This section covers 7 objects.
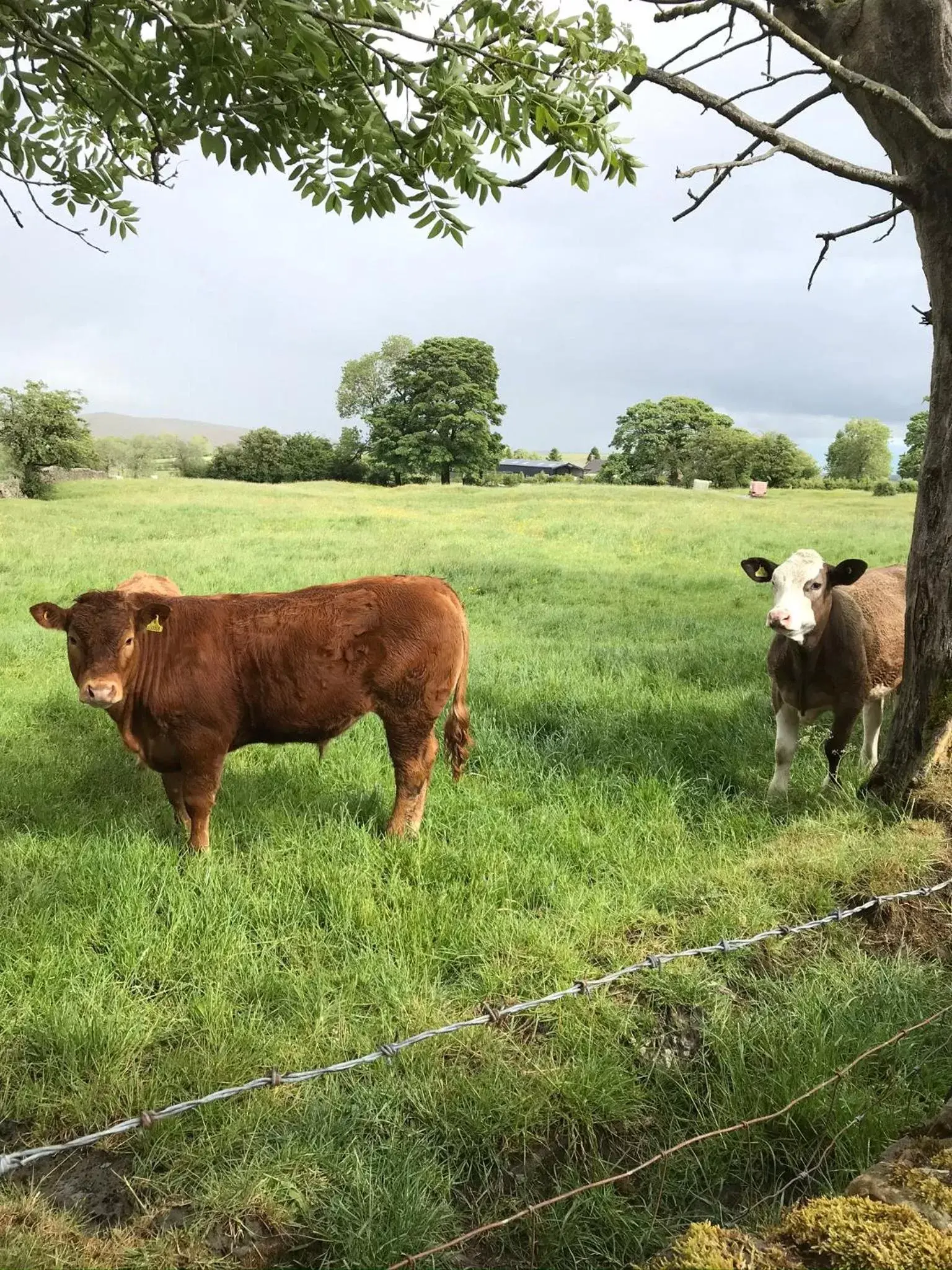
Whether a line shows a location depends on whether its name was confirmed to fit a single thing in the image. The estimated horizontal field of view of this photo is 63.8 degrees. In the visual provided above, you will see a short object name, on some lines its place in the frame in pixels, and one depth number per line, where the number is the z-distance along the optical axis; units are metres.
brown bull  4.32
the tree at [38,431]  39.72
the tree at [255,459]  63.72
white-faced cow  4.95
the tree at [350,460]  64.25
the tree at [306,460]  64.44
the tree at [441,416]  58.41
